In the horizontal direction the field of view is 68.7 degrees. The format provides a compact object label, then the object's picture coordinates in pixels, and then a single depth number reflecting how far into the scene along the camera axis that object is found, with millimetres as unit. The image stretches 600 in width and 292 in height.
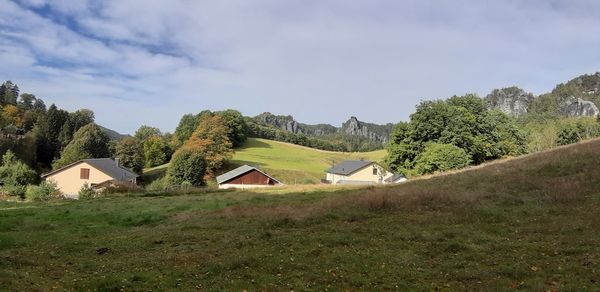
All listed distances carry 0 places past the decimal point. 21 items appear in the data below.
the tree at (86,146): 106875
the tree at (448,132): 69000
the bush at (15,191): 56194
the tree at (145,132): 170000
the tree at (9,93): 158950
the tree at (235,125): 142500
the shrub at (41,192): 49906
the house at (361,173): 96750
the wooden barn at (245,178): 82125
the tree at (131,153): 118500
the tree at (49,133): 120438
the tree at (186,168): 86188
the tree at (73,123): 132125
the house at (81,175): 81750
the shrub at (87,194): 49147
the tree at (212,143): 98625
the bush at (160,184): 78375
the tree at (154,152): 131875
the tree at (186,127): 143325
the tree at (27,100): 173575
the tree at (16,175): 65375
